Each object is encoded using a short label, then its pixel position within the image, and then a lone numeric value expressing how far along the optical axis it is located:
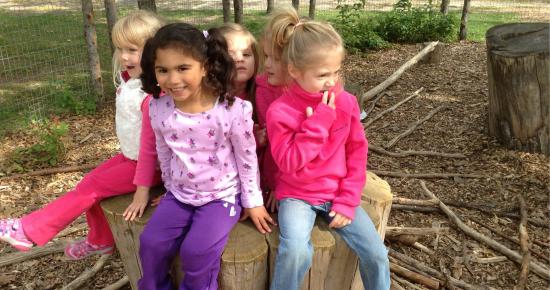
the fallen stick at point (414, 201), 4.32
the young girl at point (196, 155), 2.10
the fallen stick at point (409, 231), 3.84
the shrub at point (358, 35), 9.78
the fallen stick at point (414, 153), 5.23
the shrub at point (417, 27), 10.47
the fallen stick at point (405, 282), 3.41
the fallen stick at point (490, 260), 3.67
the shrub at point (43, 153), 4.89
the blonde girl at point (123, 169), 2.46
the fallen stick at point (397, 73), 7.11
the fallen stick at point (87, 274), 3.38
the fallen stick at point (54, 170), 4.72
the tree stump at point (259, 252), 2.24
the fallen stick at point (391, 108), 6.22
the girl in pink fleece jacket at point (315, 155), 2.14
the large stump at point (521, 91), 4.80
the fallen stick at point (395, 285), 3.33
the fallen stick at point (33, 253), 3.56
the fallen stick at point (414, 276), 3.41
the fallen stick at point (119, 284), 3.35
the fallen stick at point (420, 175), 4.80
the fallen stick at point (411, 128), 5.60
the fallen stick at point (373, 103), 6.64
